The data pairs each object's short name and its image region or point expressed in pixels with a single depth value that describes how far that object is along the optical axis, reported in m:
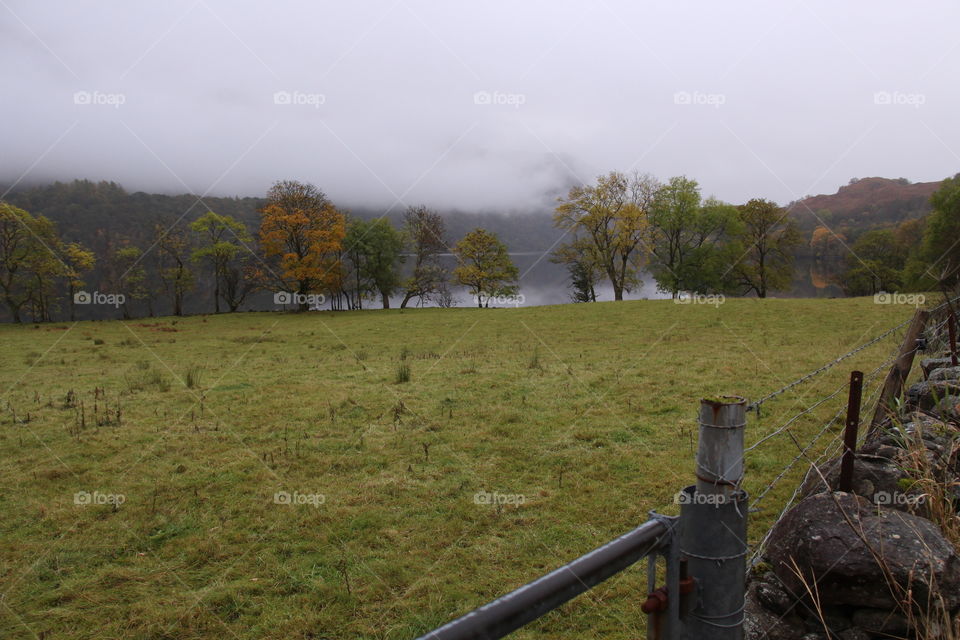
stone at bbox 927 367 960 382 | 6.89
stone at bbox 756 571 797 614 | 3.52
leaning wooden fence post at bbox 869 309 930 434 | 5.70
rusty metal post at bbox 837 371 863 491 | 3.84
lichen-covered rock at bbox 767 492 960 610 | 3.03
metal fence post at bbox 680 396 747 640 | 2.09
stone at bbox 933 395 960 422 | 5.18
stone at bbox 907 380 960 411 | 6.29
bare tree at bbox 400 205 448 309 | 55.88
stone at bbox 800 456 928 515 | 3.88
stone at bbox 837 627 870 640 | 3.19
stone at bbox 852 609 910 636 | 3.11
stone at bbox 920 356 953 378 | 7.93
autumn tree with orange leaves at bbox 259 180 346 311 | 45.62
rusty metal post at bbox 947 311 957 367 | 7.18
